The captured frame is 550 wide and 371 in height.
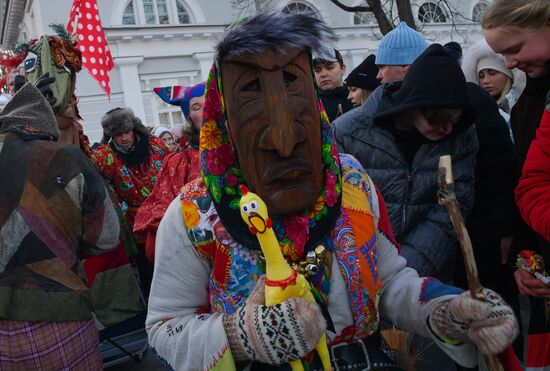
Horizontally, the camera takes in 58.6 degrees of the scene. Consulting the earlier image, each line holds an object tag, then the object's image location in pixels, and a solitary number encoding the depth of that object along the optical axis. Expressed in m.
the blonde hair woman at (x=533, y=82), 1.64
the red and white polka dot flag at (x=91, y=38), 6.02
